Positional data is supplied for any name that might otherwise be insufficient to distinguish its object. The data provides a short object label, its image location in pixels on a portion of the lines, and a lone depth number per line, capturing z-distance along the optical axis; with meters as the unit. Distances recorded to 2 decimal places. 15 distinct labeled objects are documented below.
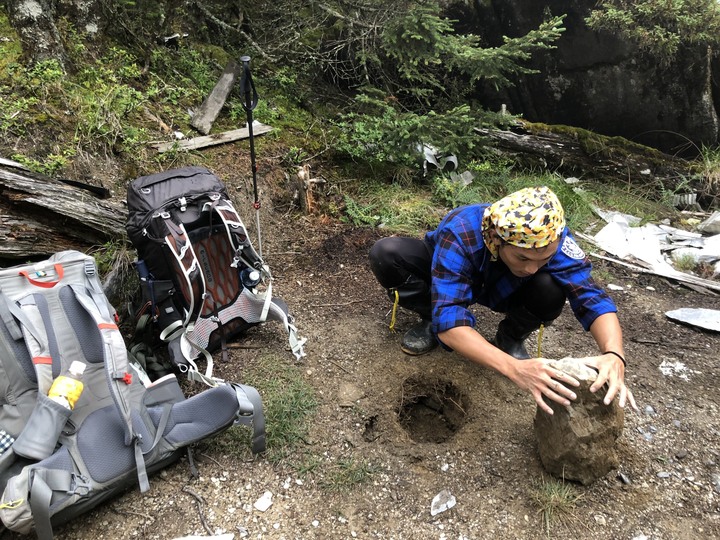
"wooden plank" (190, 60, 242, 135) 4.97
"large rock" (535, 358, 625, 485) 2.11
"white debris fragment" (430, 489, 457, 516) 2.35
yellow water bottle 2.30
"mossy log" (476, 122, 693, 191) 5.83
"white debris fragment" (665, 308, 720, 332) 3.68
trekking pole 3.31
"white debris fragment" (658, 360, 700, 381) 3.17
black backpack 2.86
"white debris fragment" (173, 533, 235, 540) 2.21
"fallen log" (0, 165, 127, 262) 2.95
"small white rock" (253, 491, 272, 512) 2.37
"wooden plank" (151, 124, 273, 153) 4.52
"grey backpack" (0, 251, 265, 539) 2.10
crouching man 2.09
